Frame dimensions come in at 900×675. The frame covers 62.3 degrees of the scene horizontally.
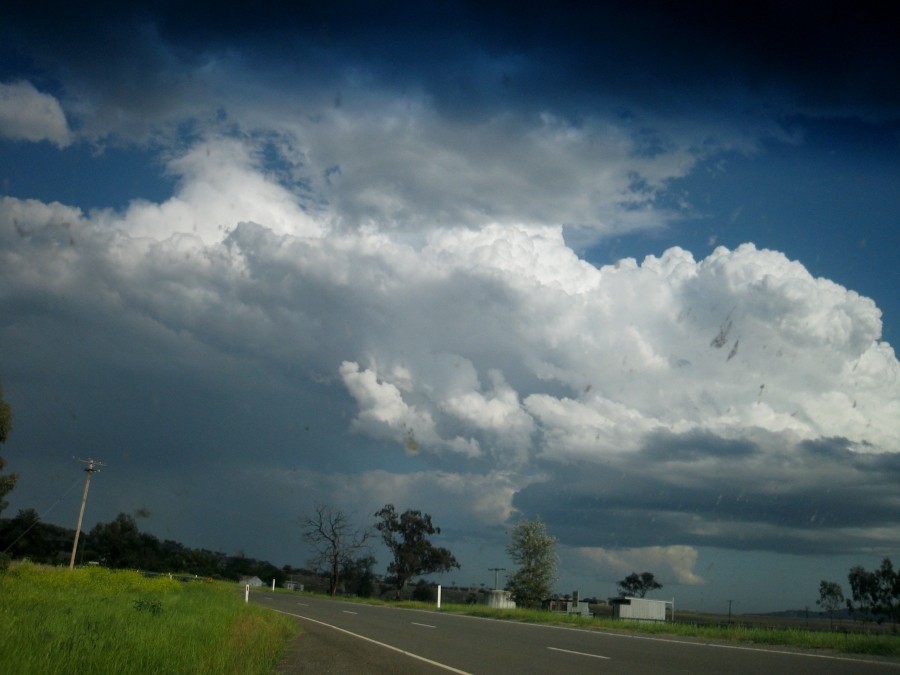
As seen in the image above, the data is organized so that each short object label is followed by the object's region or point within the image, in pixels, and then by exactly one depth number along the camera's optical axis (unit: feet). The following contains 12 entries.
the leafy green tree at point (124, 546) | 236.43
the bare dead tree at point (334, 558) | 262.67
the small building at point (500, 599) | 196.31
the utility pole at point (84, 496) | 190.12
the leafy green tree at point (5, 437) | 125.70
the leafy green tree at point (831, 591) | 221.66
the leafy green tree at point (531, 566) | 182.19
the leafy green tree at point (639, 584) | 359.25
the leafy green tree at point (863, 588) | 187.83
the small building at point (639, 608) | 151.43
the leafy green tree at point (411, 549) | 267.59
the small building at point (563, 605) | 174.04
